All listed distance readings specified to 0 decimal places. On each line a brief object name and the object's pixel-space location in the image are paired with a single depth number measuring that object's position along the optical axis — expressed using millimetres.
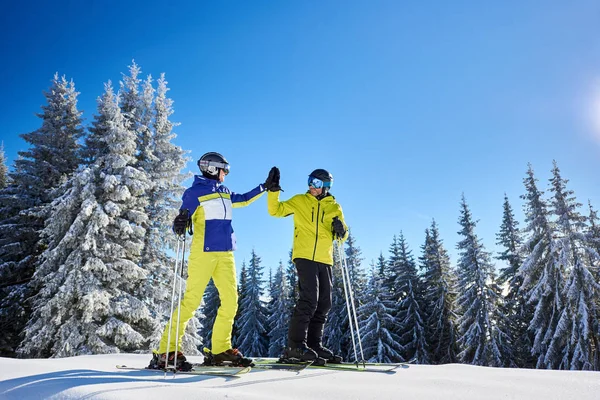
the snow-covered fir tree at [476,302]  23453
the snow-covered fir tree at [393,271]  31552
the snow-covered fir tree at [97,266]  12102
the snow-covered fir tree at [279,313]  34688
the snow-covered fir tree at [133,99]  17281
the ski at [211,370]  3551
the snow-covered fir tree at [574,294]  18469
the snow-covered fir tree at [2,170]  21356
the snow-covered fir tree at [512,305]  24297
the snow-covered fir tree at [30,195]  14414
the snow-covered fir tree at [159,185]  15029
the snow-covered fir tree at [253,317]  38684
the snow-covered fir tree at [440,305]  28297
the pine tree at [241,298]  40912
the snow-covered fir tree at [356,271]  29484
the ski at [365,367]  3932
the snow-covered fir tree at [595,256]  18736
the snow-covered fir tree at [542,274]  20328
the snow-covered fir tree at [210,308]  38878
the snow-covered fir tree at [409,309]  28297
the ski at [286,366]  4008
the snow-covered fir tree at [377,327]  25531
